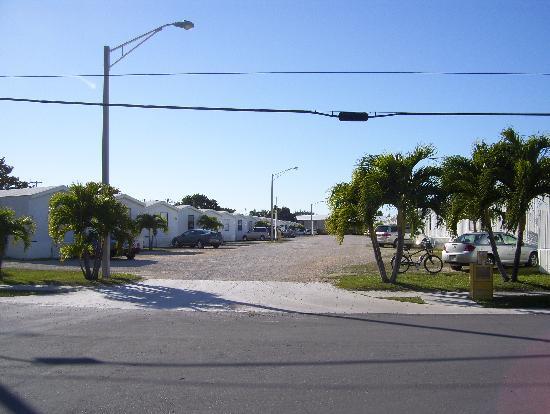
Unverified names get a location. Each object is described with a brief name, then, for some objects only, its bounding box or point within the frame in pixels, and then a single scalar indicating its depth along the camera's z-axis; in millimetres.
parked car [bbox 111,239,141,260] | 28797
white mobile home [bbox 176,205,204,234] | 52503
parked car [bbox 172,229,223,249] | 45938
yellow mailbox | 15008
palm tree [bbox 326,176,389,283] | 17188
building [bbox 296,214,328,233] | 158625
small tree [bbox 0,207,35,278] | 18891
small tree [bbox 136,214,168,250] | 40034
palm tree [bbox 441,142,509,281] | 17281
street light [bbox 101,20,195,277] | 18719
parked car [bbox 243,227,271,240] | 69312
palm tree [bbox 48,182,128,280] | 18188
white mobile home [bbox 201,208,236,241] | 61197
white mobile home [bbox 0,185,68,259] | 29688
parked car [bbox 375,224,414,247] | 45000
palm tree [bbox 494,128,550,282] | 16438
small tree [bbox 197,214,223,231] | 55812
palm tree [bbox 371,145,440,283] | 16969
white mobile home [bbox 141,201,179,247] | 45094
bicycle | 22062
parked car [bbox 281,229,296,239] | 90038
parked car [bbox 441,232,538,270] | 22219
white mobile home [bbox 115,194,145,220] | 40375
